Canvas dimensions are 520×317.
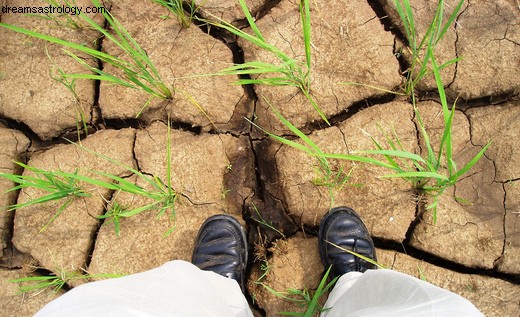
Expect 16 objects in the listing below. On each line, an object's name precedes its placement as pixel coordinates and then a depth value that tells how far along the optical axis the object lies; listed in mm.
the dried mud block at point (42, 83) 1922
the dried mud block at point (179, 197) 1800
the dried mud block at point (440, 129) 1812
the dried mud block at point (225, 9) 1949
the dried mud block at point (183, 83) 1893
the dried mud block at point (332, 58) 1865
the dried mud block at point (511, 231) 1721
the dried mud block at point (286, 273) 1763
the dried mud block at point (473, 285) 1694
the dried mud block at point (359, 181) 1782
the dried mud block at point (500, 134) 1785
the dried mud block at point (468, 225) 1737
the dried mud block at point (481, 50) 1841
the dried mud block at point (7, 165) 1860
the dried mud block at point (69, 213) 1817
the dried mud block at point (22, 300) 1790
